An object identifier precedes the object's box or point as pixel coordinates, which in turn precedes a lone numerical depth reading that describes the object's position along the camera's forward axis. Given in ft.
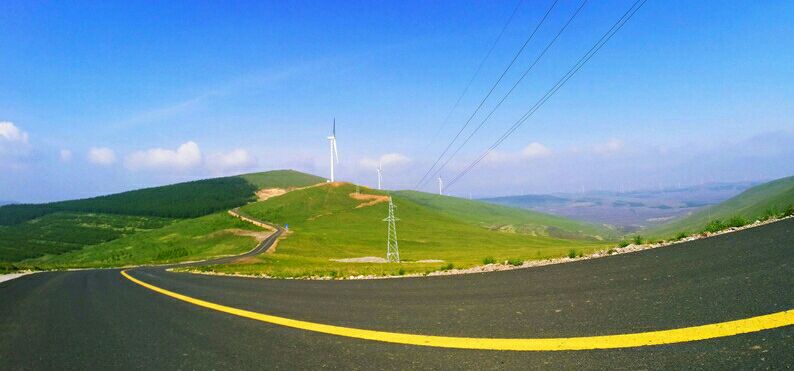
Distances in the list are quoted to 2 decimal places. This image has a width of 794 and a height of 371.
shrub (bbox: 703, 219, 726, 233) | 42.08
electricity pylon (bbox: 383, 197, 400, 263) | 219.86
